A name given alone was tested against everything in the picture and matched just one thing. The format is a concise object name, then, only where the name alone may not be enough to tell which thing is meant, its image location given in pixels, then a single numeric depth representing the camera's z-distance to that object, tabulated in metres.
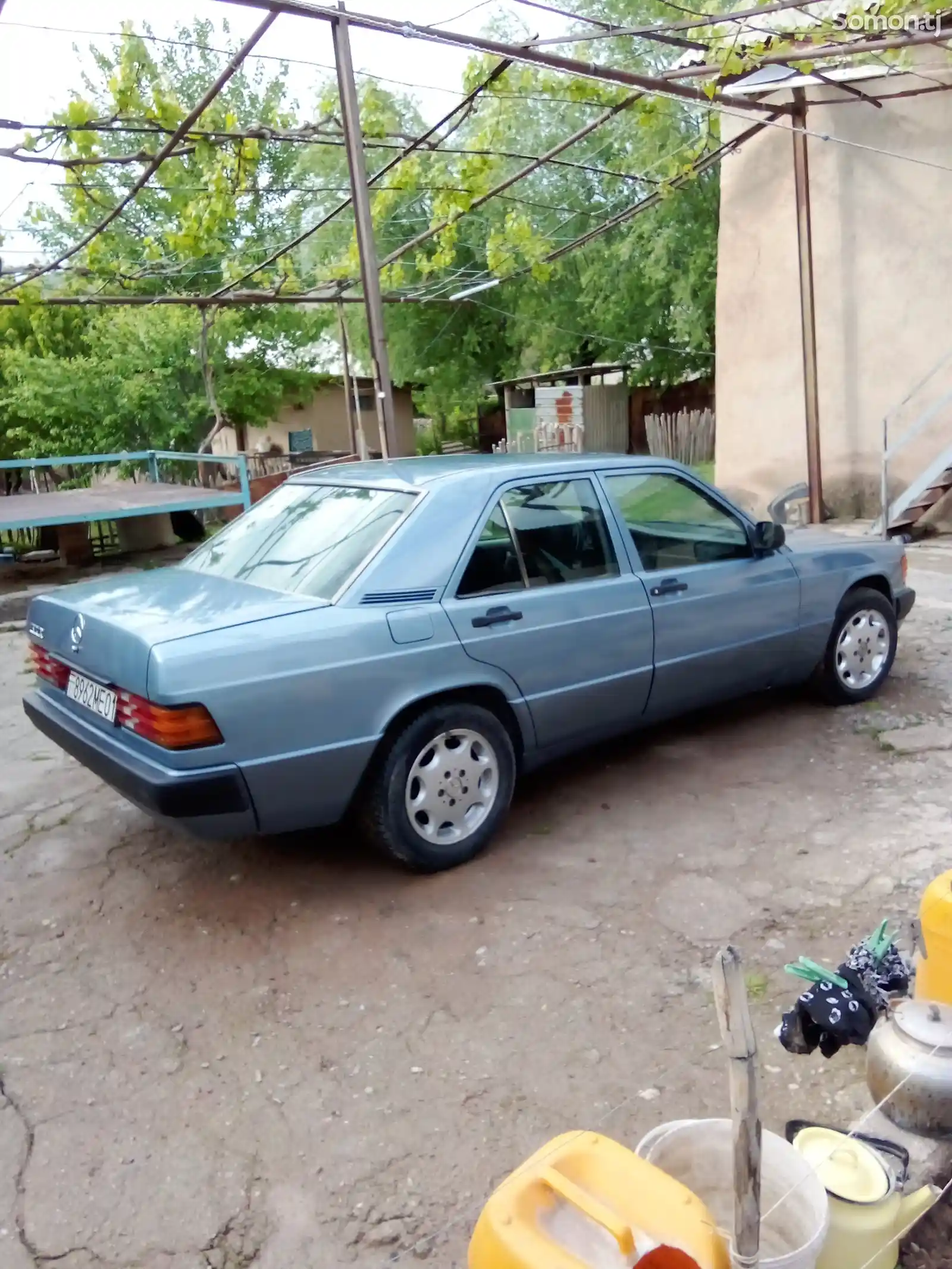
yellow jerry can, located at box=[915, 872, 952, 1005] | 2.53
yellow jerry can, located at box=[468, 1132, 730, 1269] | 1.59
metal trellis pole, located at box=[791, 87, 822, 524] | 10.09
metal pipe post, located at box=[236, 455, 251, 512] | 12.29
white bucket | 1.88
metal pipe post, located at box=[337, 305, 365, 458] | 18.46
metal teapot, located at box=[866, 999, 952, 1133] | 2.30
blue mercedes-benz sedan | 3.27
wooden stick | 1.54
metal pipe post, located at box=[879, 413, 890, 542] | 9.95
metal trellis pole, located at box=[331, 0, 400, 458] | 6.21
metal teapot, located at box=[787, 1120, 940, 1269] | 1.96
